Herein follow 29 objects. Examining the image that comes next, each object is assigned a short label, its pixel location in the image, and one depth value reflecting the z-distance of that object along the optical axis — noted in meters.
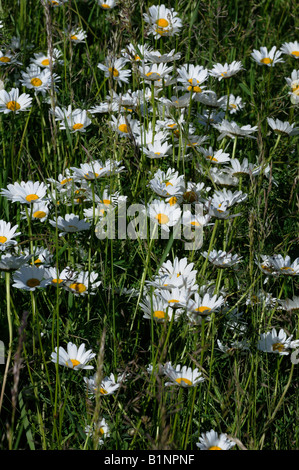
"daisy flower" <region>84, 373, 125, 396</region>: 1.59
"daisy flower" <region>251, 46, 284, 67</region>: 2.92
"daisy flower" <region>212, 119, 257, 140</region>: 2.36
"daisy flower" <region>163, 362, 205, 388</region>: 1.54
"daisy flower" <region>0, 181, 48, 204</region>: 1.93
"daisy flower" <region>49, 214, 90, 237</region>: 1.93
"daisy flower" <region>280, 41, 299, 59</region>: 3.03
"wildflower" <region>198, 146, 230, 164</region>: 2.33
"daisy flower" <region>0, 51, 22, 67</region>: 2.71
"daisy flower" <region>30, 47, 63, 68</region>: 2.80
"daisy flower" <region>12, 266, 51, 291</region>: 1.72
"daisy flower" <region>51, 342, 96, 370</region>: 1.64
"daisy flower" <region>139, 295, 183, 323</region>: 1.78
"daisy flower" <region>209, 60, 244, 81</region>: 2.60
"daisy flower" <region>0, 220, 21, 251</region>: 1.90
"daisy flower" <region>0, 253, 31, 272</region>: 1.60
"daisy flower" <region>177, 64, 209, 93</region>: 2.46
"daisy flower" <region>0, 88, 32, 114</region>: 2.44
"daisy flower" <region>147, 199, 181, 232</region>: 1.98
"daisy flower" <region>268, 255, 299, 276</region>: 1.98
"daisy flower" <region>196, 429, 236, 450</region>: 1.50
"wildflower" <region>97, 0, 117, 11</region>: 3.06
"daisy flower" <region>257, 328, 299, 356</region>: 1.79
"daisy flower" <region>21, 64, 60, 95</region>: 2.63
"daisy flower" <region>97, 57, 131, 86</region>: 2.82
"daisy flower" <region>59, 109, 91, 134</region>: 2.40
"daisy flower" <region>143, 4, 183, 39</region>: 2.56
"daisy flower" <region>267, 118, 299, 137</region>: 2.49
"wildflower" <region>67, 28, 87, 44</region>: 2.88
